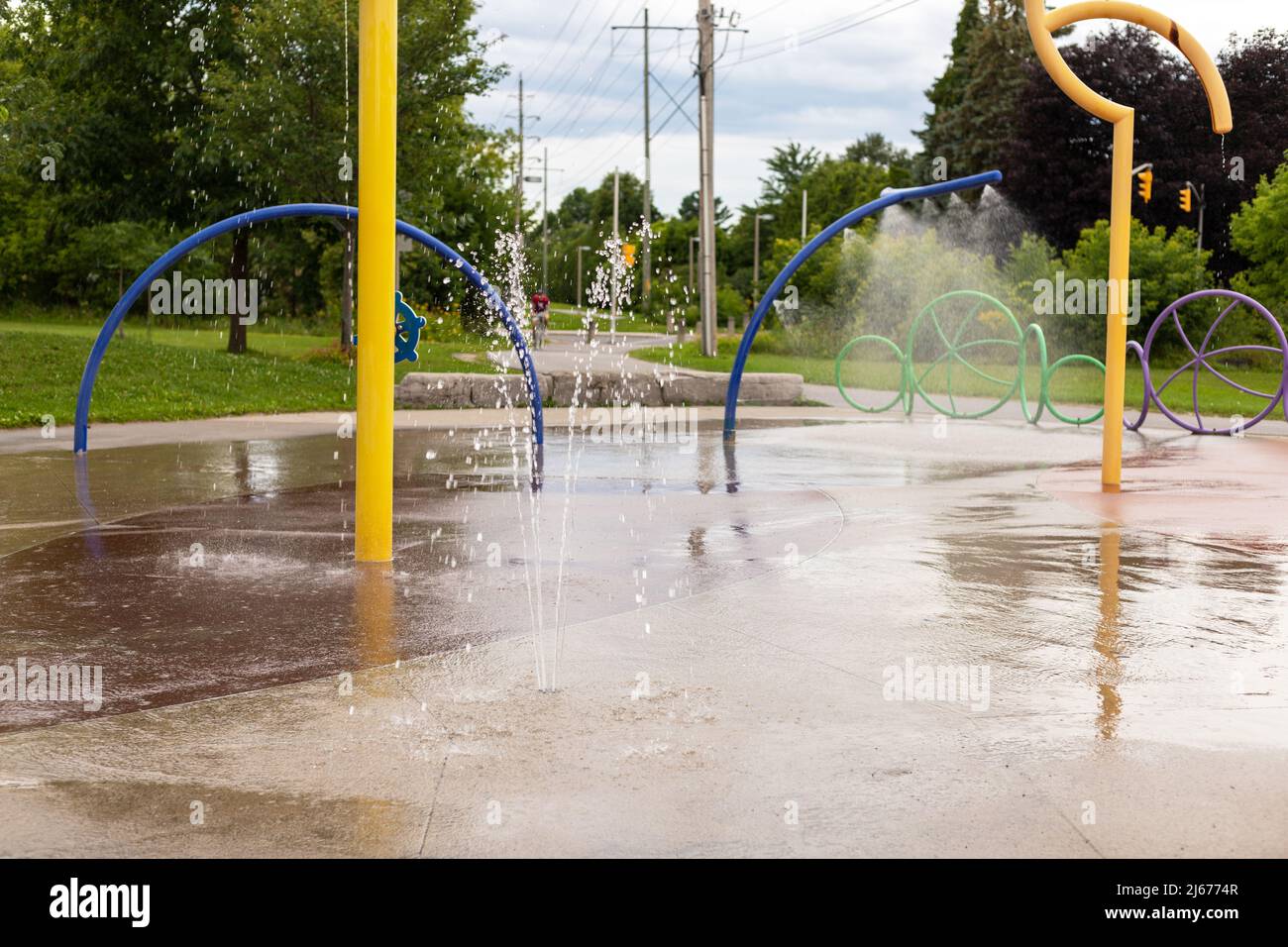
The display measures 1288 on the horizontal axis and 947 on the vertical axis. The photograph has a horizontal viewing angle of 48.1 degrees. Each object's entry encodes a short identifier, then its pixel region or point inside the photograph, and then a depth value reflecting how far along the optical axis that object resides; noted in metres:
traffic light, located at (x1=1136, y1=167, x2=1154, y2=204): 29.42
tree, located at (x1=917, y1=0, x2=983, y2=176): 65.67
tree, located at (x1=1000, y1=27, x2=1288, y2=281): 44.41
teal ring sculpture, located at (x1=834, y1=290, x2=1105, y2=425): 20.27
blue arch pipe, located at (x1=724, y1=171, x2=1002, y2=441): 15.62
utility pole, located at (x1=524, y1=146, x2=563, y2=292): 75.12
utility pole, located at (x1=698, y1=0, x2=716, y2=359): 29.78
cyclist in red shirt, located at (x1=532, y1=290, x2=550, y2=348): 37.79
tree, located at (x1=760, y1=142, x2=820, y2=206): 91.25
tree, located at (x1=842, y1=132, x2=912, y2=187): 93.69
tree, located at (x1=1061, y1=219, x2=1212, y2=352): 35.84
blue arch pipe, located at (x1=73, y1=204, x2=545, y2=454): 13.30
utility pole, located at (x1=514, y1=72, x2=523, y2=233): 53.72
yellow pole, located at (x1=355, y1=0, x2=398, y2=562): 8.09
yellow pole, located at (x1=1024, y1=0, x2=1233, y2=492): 11.41
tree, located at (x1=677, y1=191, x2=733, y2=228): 115.21
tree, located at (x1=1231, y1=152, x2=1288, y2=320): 36.50
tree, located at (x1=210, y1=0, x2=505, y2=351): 25.75
